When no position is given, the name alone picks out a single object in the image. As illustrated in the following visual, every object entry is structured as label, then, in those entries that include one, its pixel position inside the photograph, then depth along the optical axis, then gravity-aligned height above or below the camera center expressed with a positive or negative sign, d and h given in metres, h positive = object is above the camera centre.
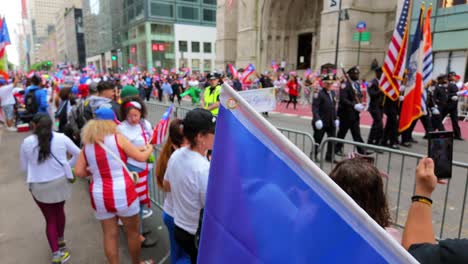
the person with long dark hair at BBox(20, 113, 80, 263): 3.38 -1.05
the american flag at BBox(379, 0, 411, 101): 5.95 +0.47
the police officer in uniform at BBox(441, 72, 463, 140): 9.41 -0.82
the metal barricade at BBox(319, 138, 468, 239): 3.88 -1.84
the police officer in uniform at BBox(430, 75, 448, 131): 9.06 -0.56
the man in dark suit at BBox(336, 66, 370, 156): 7.16 -0.65
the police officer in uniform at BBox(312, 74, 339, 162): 6.62 -0.70
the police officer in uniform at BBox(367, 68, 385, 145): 7.87 -0.78
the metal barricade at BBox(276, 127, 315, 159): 4.25 -1.51
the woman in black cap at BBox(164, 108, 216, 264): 2.23 -0.71
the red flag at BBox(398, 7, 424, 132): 5.51 -0.15
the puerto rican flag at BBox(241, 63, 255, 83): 15.85 +0.20
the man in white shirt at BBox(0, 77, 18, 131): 10.47 -0.95
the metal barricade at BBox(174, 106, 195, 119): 7.13 -0.86
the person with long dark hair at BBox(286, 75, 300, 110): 17.42 -0.60
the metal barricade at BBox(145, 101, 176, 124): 7.15 -0.84
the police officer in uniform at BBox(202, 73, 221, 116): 6.95 -0.34
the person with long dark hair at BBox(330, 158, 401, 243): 1.49 -0.54
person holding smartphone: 1.04 -0.60
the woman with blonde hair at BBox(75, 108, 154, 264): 2.87 -0.93
